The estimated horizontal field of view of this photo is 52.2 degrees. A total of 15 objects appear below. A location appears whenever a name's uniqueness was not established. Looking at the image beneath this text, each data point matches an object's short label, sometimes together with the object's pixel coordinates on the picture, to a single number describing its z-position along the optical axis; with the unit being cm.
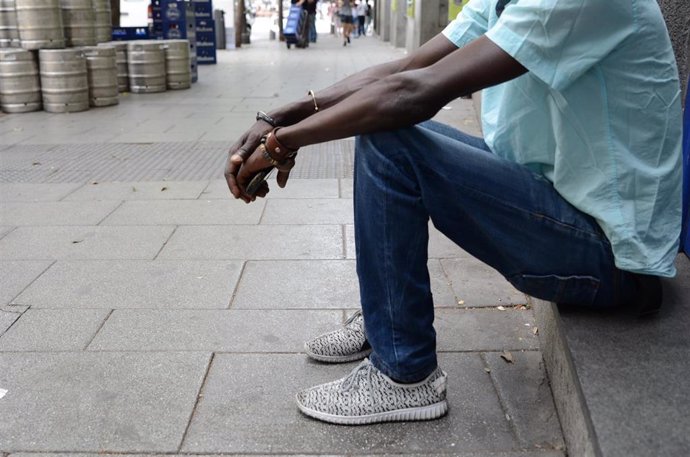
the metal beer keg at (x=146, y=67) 987
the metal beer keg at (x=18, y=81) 790
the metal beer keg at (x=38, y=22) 793
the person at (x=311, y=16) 2098
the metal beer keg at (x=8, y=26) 819
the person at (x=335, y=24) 3040
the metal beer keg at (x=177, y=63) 1016
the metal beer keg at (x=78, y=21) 848
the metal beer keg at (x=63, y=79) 804
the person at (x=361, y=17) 2880
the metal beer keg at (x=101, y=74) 857
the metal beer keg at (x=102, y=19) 998
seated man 168
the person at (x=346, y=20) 2270
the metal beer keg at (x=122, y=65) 990
